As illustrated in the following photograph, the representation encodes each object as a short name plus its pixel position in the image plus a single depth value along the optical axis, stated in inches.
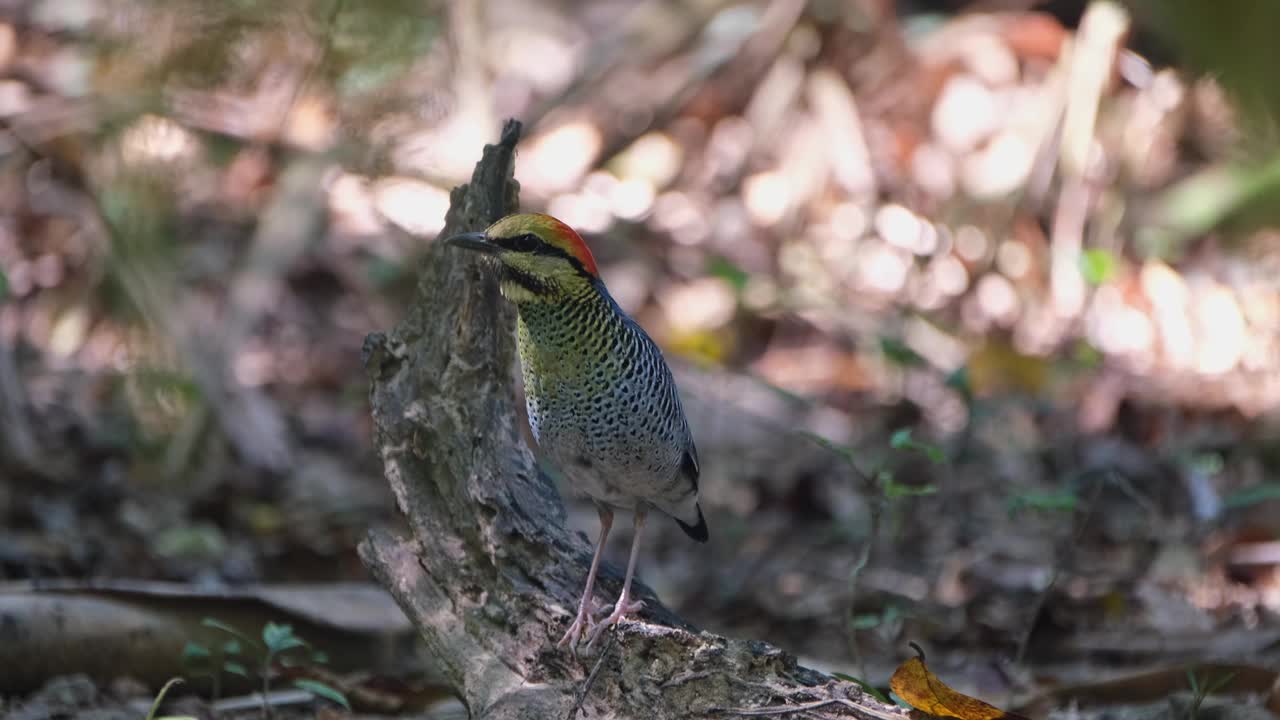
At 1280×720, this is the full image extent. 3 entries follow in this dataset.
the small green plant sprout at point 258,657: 310.2
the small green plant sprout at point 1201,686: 304.5
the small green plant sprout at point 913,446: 340.9
